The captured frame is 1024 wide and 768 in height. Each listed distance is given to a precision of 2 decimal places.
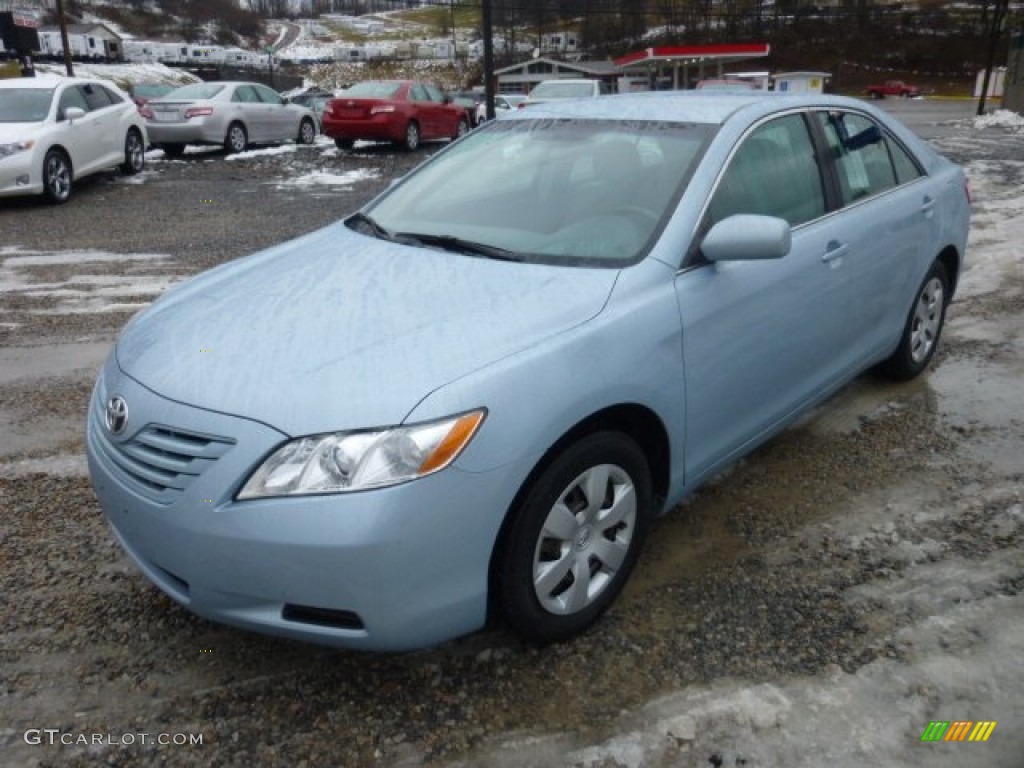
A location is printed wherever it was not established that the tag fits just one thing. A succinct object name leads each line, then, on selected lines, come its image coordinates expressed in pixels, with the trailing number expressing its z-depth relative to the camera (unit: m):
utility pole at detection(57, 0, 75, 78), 30.92
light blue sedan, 2.14
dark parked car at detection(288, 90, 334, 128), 31.80
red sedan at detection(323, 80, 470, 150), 17.11
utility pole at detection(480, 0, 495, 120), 17.42
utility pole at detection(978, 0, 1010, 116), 30.38
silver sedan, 16.20
